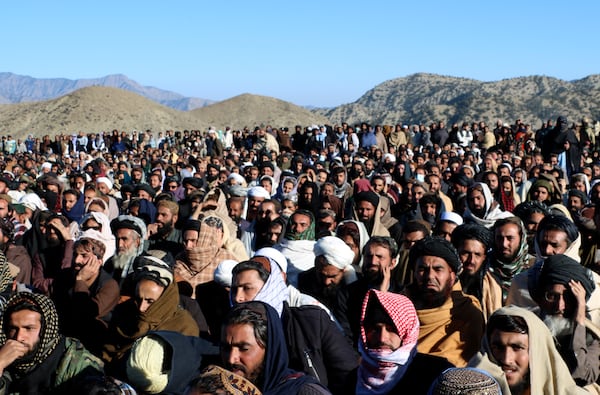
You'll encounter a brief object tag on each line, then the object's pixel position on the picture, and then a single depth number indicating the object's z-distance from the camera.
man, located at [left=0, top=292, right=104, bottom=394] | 3.08
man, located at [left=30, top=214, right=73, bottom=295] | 5.21
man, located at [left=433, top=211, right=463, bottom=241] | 5.56
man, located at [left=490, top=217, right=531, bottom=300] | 4.48
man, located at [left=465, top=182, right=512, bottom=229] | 6.31
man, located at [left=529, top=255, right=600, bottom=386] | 3.11
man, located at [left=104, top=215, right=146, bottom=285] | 5.13
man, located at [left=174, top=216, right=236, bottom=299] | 4.94
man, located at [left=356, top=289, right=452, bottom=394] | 2.82
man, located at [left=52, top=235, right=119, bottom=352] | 4.22
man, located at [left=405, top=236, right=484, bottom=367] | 3.38
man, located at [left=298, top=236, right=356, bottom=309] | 4.36
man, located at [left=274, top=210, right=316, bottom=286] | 5.24
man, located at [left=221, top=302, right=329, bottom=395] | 2.65
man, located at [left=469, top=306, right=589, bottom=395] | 2.67
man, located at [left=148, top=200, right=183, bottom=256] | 6.43
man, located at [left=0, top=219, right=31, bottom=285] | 5.24
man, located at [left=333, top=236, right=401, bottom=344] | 4.09
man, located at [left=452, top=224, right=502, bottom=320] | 4.11
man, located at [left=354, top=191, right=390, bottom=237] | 6.41
